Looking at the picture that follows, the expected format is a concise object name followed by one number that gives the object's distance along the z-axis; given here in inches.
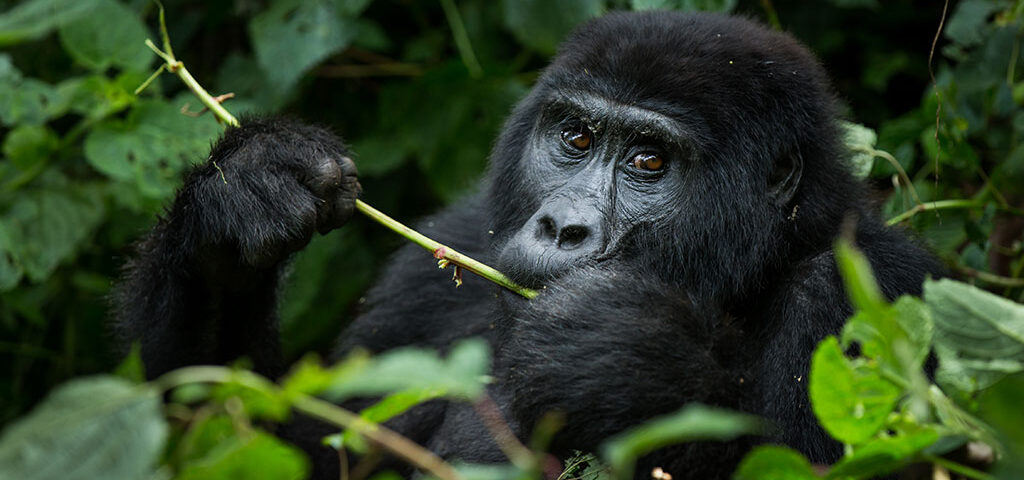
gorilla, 200.2
